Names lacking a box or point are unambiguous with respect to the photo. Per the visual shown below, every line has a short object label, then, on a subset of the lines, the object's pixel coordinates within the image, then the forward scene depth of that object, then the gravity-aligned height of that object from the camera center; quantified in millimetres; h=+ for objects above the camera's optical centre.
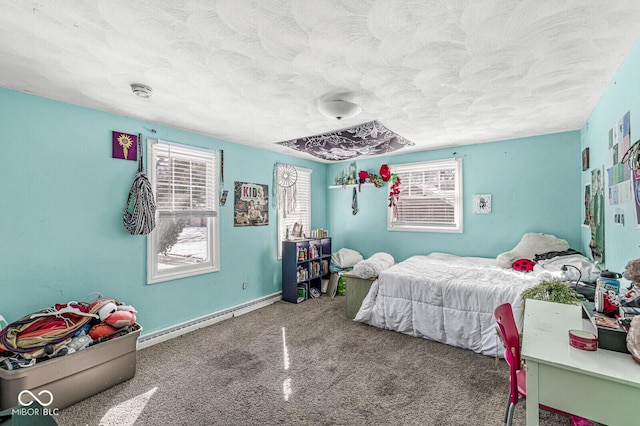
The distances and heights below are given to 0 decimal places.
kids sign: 4145 +154
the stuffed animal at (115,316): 2434 -830
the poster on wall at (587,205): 3061 +81
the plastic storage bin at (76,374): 1964 -1150
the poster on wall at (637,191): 1643 +118
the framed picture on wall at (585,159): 3192 +588
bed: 2877 -870
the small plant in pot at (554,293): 2104 -586
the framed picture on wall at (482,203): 4277 +147
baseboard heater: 3160 -1299
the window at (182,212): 3295 +36
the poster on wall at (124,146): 2941 +705
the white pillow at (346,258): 5086 -754
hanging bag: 2957 +74
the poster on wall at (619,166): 1870 +331
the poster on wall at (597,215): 2559 -23
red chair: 1562 -739
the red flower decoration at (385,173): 4715 +650
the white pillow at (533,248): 3602 -426
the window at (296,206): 4855 +151
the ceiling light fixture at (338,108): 2537 +918
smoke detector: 2303 +985
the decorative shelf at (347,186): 5104 +513
